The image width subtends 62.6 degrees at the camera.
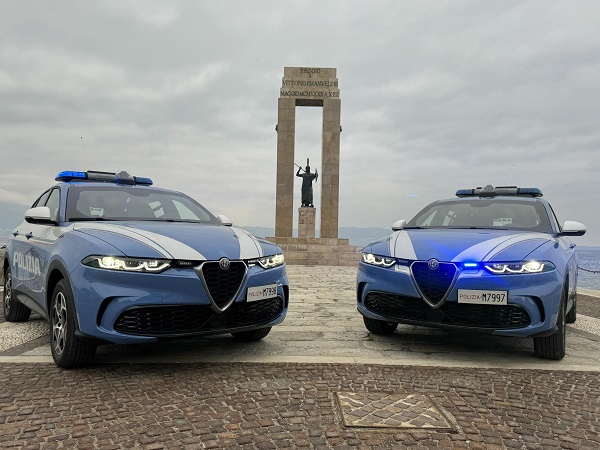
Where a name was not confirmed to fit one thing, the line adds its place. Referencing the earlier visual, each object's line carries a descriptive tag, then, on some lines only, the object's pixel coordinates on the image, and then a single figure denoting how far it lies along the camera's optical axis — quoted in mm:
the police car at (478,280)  4039
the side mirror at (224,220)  4969
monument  25984
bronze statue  27500
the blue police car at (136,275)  3473
